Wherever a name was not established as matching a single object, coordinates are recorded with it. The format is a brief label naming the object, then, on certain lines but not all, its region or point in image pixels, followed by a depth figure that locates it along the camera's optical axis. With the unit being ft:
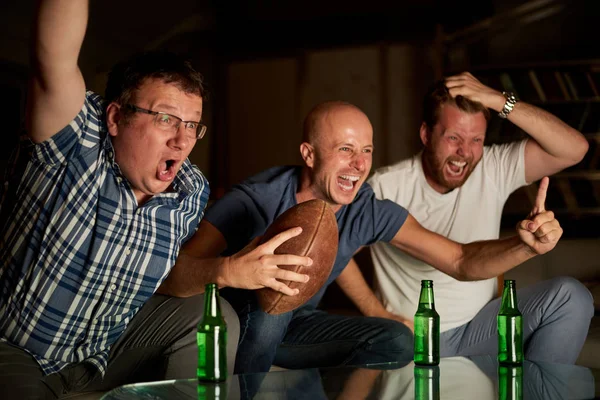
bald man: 7.13
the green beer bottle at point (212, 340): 5.08
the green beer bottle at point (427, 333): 5.96
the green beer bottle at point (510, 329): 5.95
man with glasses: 5.60
